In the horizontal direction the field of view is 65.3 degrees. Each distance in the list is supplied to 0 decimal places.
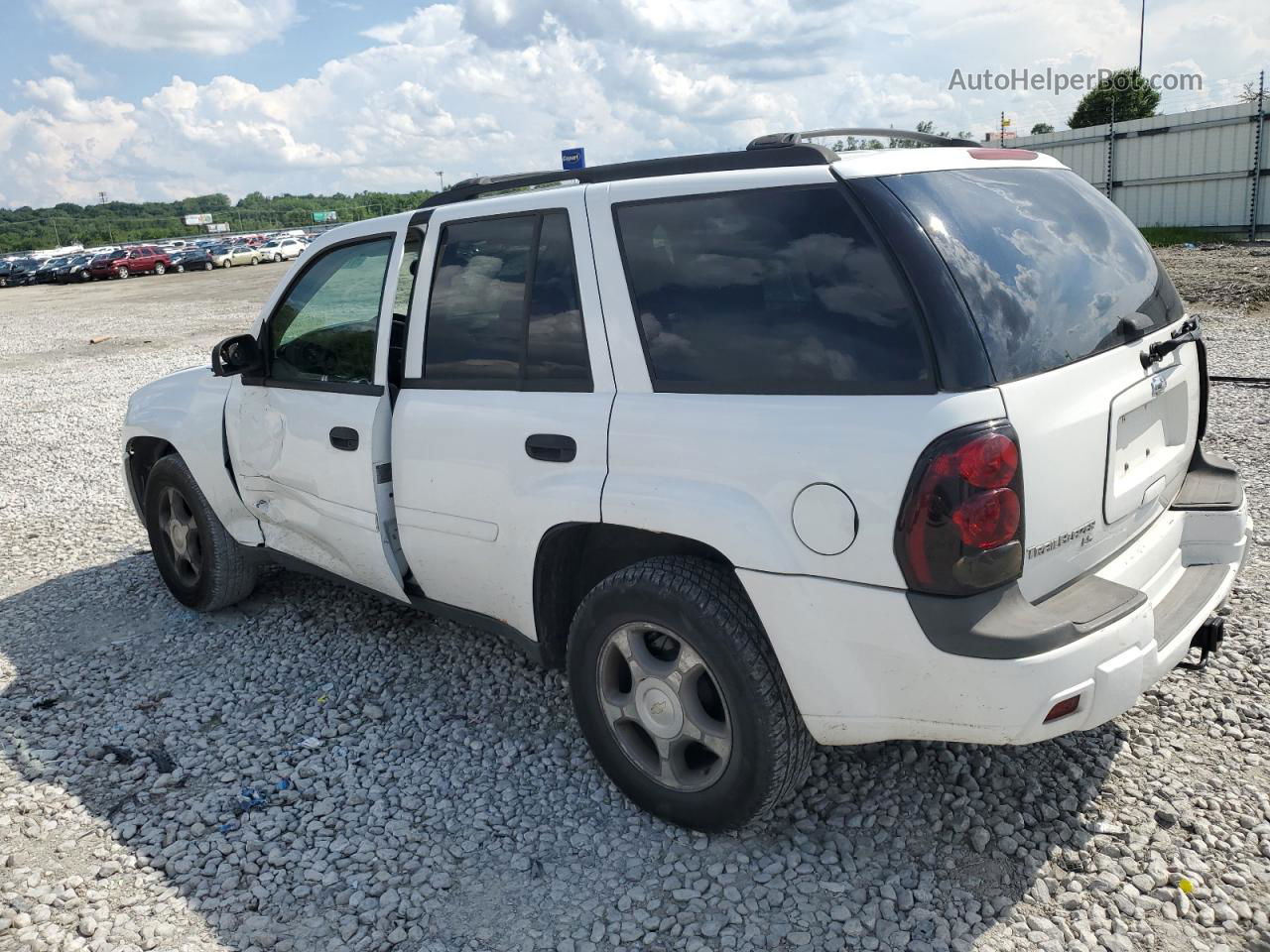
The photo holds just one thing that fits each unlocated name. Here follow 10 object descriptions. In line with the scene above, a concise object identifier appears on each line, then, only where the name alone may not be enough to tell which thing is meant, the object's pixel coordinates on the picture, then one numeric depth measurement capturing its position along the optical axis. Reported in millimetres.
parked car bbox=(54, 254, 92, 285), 44656
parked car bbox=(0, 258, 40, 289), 45719
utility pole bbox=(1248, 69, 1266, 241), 19906
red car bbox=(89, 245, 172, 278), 44719
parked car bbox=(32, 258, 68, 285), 45375
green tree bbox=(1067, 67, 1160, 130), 33375
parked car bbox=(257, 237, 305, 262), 49975
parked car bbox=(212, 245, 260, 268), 48312
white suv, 2420
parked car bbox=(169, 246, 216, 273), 47156
